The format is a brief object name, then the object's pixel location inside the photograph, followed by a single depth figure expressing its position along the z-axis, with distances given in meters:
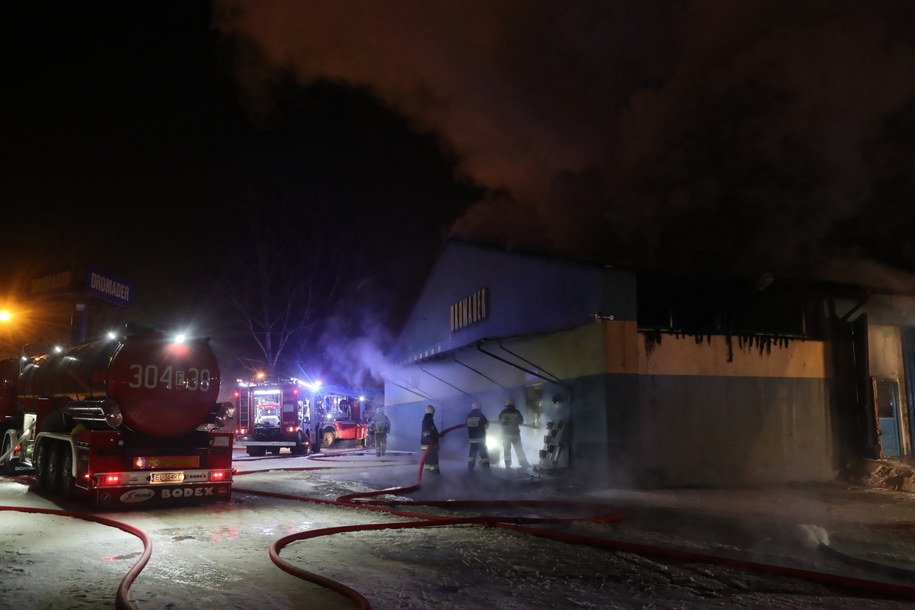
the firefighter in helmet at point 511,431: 14.16
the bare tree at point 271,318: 32.72
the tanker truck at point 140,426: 9.23
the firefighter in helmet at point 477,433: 14.61
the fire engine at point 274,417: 23.25
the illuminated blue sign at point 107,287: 16.22
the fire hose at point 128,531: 4.48
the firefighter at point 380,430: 22.72
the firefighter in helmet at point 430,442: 14.37
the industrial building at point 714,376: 12.80
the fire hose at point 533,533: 5.11
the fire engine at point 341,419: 27.43
